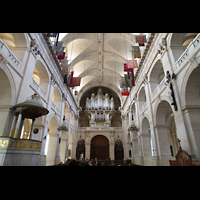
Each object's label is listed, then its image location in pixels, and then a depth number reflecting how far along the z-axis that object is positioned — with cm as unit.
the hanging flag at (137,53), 1270
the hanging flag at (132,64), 1286
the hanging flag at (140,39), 1165
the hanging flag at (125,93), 1858
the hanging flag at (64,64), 1418
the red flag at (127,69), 1379
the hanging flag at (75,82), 1580
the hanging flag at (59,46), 1111
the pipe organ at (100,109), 2702
